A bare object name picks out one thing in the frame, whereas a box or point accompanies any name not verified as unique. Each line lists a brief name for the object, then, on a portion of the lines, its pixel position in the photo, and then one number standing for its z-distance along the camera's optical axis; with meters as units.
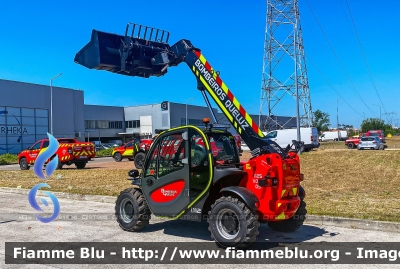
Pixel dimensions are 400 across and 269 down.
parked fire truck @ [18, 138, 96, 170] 22.20
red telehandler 6.22
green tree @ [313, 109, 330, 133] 98.25
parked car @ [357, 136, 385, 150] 37.95
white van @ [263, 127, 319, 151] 36.28
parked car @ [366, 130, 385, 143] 48.58
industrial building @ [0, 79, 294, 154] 51.81
